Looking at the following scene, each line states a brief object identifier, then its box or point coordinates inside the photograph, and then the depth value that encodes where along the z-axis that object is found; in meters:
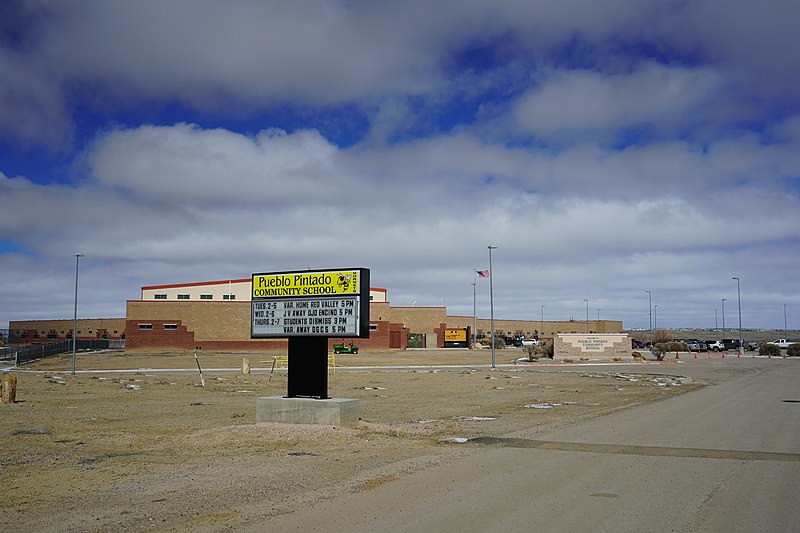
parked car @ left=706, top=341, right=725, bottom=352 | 95.62
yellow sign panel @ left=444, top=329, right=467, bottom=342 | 99.67
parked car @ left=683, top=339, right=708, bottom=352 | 96.18
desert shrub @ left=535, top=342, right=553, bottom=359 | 64.28
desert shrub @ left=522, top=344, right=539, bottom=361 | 61.29
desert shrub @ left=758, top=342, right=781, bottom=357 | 80.19
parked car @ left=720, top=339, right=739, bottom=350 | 100.68
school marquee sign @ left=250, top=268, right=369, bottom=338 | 17.83
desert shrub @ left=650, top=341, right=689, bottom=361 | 61.83
